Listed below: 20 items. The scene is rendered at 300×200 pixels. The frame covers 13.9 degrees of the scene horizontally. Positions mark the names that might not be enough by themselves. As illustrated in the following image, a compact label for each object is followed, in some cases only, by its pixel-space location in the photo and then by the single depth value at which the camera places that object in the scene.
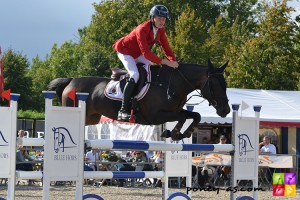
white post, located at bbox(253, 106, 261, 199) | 14.67
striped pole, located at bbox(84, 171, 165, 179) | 12.51
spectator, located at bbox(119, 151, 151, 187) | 27.93
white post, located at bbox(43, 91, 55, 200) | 11.23
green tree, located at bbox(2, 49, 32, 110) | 67.16
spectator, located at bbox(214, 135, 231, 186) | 27.77
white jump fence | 11.33
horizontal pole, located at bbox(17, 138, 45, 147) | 11.80
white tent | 30.87
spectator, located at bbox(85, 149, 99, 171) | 28.31
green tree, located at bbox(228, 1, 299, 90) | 47.85
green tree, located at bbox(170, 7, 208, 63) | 60.58
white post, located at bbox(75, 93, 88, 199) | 11.74
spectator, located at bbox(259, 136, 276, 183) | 28.56
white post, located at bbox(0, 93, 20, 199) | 11.35
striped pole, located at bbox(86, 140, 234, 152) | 12.09
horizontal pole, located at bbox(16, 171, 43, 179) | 11.76
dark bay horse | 13.89
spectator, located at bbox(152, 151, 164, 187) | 27.21
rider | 13.86
